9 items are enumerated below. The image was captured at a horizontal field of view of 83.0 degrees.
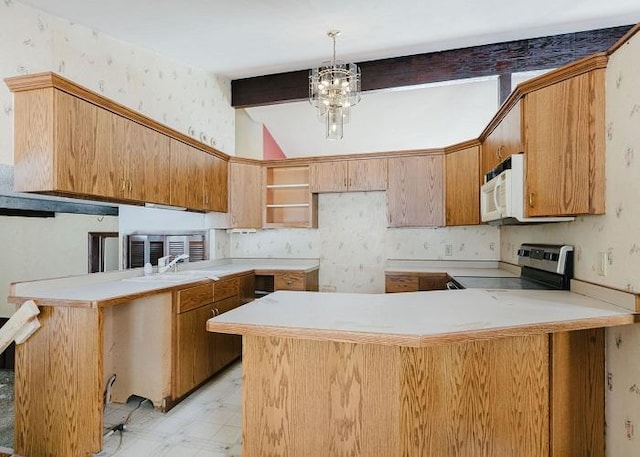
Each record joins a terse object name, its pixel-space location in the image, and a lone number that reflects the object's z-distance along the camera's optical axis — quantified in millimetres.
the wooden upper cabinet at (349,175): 3824
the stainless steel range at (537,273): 2088
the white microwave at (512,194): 2049
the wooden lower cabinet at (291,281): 3701
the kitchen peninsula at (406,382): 1418
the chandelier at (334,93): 2936
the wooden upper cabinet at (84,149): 2004
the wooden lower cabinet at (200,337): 2582
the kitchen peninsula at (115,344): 1940
